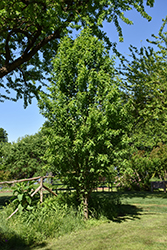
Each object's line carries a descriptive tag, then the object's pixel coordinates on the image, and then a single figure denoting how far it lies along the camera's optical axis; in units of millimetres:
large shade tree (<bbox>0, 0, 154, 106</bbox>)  8816
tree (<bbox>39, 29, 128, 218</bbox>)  6527
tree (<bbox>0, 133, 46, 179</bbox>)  21531
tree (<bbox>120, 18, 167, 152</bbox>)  11648
